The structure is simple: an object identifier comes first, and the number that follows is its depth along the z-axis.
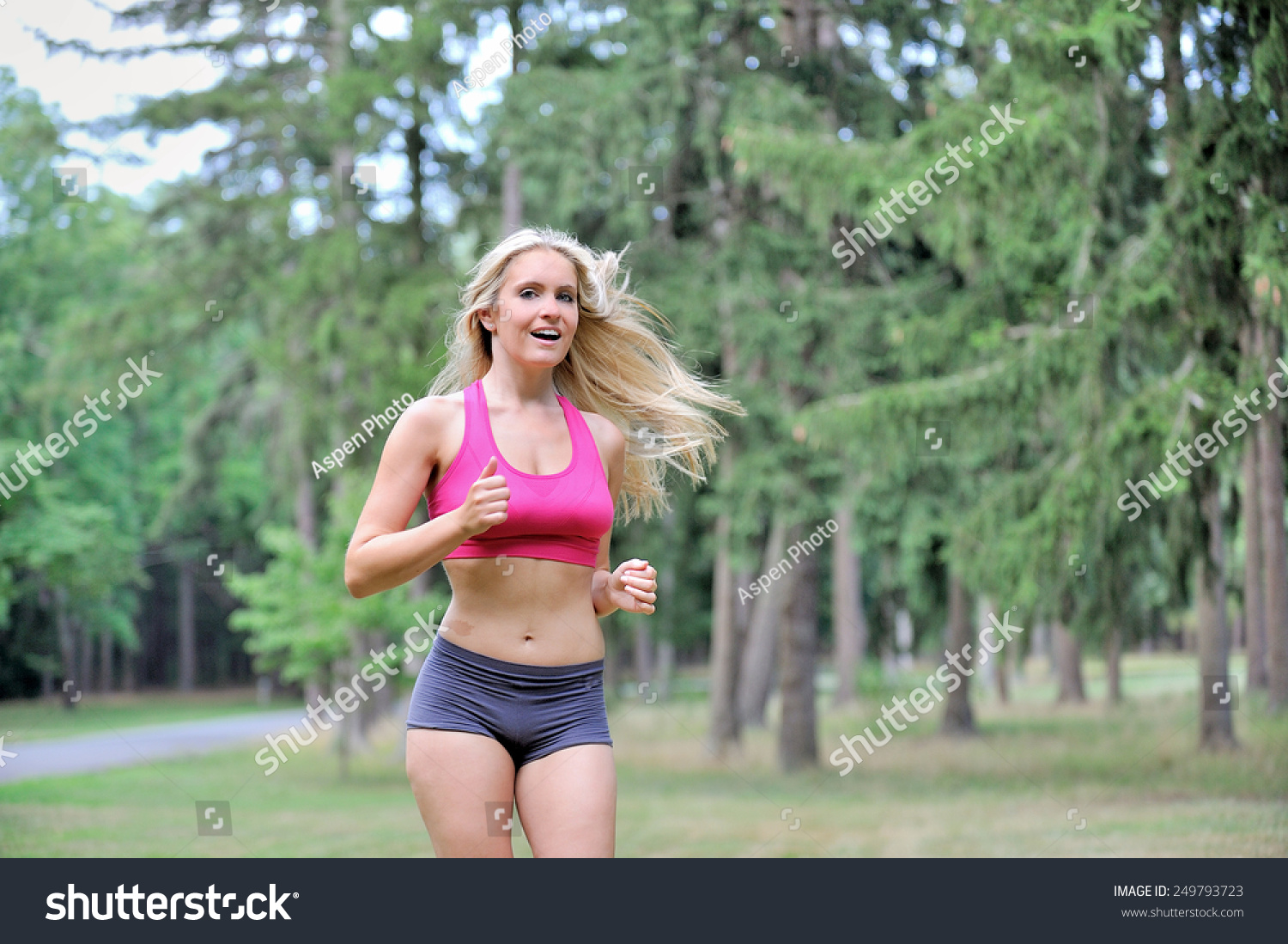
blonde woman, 4.64
